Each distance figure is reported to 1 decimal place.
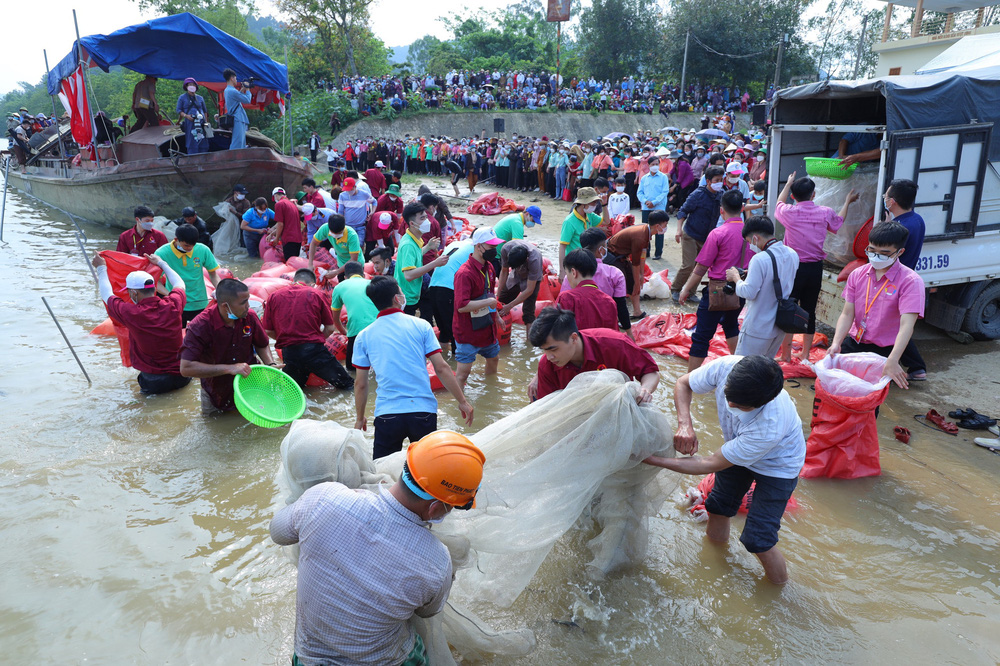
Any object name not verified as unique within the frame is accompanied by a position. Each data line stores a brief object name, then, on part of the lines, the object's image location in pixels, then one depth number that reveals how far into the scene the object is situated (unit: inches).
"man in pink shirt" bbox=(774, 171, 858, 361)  220.4
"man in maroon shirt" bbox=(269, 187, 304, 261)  371.9
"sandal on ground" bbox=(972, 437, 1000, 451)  174.0
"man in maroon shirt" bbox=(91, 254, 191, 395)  204.5
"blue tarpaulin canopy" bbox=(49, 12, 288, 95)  490.9
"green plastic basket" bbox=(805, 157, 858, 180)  244.7
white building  510.0
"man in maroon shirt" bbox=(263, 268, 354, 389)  214.2
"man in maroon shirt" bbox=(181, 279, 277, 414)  185.2
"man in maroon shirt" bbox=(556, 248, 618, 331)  156.8
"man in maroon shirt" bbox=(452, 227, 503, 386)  197.2
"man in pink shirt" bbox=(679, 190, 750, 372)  213.8
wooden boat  499.5
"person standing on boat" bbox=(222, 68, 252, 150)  504.7
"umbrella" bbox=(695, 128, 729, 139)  762.3
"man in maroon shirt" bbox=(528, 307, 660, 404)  116.5
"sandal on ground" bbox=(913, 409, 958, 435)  183.5
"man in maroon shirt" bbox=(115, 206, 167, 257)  293.9
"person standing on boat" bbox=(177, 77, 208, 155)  484.1
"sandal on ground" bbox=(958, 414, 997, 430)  185.8
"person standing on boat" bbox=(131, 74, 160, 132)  572.1
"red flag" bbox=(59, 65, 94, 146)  485.1
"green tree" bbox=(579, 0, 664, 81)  1635.1
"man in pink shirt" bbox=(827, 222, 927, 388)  159.9
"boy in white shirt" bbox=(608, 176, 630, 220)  374.6
